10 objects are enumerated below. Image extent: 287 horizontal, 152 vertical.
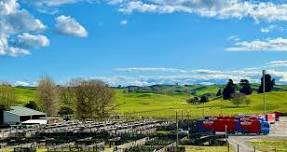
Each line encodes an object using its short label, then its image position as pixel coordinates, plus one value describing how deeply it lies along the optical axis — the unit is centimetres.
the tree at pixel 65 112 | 16158
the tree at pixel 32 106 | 15242
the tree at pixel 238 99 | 19550
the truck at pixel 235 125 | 10050
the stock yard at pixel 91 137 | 7086
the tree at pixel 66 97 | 14412
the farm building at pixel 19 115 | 12756
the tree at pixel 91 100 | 12862
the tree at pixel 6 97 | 13281
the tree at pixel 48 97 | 14812
